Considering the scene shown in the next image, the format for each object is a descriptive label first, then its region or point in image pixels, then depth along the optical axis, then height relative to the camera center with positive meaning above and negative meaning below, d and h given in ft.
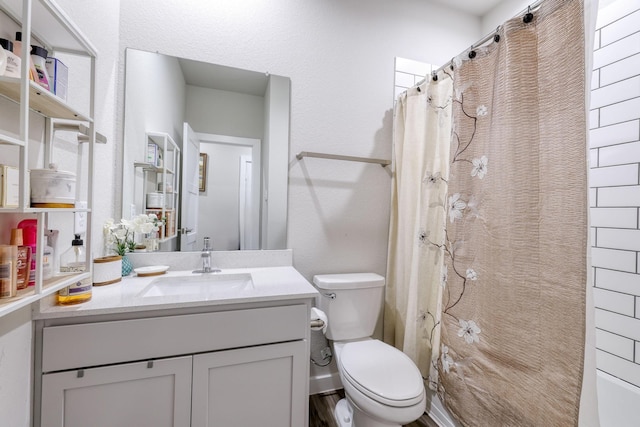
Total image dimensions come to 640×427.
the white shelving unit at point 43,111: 2.18 +0.96
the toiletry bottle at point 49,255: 2.77 -0.49
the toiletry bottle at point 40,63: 2.58 +1.33
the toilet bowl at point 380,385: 3.59 -2.33
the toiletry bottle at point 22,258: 2.41 -0.46
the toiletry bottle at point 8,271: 2.18 -0.52
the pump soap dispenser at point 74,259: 3.13 -0.63
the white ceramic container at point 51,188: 2.48 +0.17
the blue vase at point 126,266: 4.30 -0.90
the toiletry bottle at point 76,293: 3.05 -0.95
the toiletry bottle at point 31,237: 2.56 -0.29
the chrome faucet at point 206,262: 4.71 -0.87
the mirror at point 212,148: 4.70 +1.15
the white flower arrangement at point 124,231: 4.24 -0.34
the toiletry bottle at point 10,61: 2.28 +1.19
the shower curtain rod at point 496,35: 3.27 +2.46
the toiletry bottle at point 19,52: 2.41 +1.32
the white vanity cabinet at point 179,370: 2.94 -1.85
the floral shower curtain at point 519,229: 2.86 -0.12
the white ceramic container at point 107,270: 3.73 -0.85
